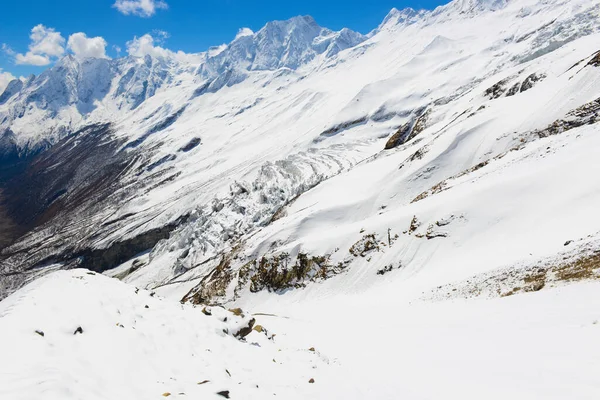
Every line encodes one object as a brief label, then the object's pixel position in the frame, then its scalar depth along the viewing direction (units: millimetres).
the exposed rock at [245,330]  14883
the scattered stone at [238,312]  16138
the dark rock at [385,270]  32156
